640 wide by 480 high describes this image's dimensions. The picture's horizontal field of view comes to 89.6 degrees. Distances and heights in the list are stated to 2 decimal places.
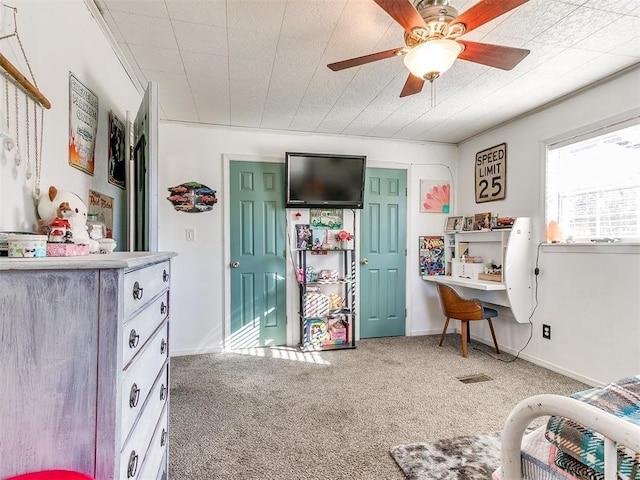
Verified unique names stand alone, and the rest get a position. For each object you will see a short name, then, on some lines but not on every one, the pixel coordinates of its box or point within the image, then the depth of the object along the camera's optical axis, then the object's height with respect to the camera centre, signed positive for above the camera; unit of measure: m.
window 2.32 +0.44
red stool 0.71 -0.53
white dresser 0.72 -0.29
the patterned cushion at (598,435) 0.68 -0.47
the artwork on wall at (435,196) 3.98 +0.53
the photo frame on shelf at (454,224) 3.80 +0.18
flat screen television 3.41 +0.63
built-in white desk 2.98 -0.30
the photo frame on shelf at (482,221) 3.43 +0.20
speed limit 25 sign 3.37 +0.72
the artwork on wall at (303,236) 3.57 +0.03
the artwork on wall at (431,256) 3.96 -0.21
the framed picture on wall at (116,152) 2.01 +0.56
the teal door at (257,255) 3.42 -0.18
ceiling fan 1.32 +0.93
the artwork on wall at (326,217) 3.61 +0.24
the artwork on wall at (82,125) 1.50 +0.56
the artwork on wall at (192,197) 3.26 +0.41
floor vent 2.63 -1.16
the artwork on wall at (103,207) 1.74 +0.18
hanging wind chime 1.02 +0.40
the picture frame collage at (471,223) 3.42 +0.18
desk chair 3.09 -0.70
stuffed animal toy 1.15 +0.09
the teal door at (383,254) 3.79 -0.18
